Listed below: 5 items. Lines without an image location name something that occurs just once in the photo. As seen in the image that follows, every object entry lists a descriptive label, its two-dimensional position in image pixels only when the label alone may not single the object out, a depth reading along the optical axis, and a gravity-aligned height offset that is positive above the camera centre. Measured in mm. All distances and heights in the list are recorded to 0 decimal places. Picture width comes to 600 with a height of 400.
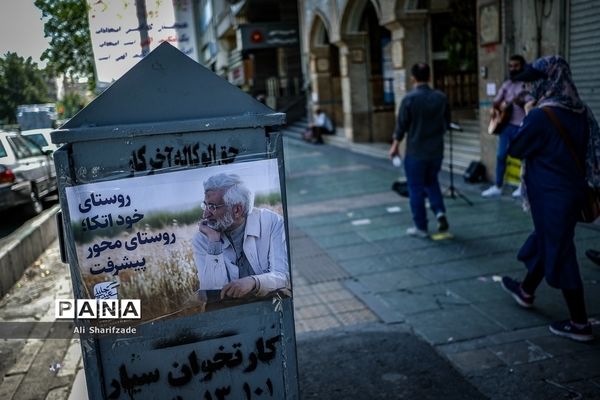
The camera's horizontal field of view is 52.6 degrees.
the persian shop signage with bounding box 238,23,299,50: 24031 +2679
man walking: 6516 -448
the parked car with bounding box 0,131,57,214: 8273 -901
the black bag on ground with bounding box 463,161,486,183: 9797 -1378
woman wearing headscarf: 3877 -539
